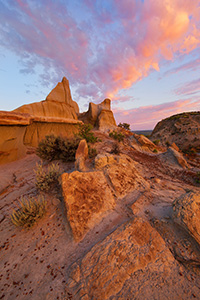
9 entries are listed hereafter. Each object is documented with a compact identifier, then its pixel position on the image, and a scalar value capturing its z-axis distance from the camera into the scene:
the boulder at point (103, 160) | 5.17
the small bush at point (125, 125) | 25.44
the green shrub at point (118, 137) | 16.24
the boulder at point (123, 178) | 4.53
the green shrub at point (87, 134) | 10.16
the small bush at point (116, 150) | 8.21
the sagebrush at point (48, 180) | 4.50
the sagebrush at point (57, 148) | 7.08
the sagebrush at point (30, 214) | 3.27
